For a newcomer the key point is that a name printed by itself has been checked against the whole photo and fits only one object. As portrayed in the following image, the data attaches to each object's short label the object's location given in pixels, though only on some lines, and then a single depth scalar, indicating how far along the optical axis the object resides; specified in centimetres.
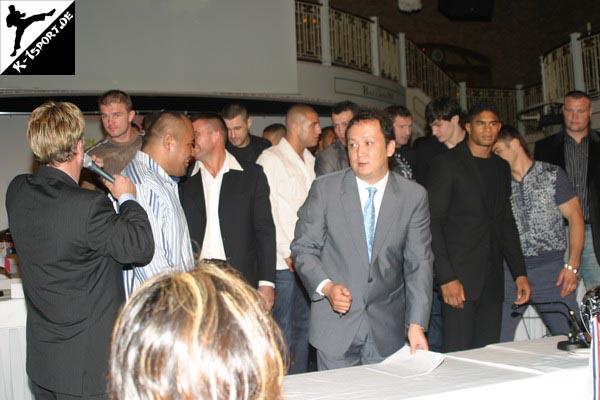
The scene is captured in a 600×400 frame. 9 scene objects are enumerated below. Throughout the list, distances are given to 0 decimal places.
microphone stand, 244
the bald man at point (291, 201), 446
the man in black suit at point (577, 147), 481
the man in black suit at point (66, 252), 243
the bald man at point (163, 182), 288
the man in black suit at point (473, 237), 375
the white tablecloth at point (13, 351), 354
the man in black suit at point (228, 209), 390
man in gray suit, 295
